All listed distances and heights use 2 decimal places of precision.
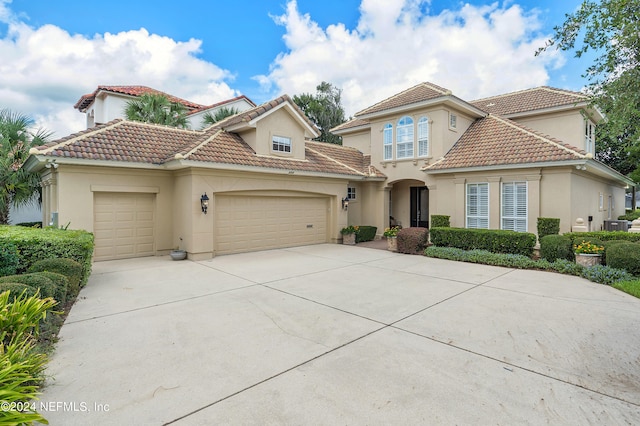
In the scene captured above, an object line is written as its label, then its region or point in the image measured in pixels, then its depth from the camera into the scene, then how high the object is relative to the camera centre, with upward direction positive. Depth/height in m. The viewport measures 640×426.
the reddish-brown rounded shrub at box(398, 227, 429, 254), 13.10 -1.16
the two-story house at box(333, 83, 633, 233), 12.35 +1.92
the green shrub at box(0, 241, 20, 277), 6.44 -0.91
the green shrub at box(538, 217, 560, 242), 11.59 -0.55
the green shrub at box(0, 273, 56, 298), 5.32 -1.14
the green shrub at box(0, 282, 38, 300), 4.80 -1.14
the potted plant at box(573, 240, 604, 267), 9.41 -1.23
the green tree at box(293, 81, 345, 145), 35.84 +11.39
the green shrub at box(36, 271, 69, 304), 5.79 -1.29
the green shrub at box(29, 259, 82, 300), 6.50 -1.13
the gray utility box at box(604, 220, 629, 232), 15.63 -0.70
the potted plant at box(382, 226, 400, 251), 13.91 -1.19
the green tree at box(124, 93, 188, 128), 17.39 +5.35
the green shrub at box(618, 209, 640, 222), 20.78 -0.38
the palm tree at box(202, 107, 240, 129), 19.98 +5.70
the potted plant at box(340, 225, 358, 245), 15.98 -1.16
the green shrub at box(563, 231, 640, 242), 9.91 -0.79
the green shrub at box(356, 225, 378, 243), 16.39 -1.13
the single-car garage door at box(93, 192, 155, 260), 11.20 -0.46
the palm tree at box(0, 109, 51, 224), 12.65 +2.06
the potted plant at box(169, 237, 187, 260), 11.52 -1.50
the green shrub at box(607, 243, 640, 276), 8.50 -1.22
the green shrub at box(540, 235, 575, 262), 10.14 -1.16
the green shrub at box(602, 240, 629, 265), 9.26 -0.97
